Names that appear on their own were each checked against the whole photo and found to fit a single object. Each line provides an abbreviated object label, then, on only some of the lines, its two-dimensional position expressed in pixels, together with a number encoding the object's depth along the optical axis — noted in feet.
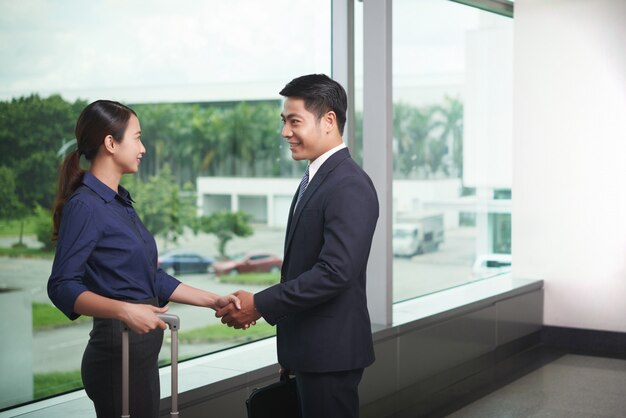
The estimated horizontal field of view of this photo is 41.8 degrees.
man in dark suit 7.63
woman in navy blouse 6.73
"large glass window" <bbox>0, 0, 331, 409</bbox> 14.42
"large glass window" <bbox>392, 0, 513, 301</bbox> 19.69
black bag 8.06
